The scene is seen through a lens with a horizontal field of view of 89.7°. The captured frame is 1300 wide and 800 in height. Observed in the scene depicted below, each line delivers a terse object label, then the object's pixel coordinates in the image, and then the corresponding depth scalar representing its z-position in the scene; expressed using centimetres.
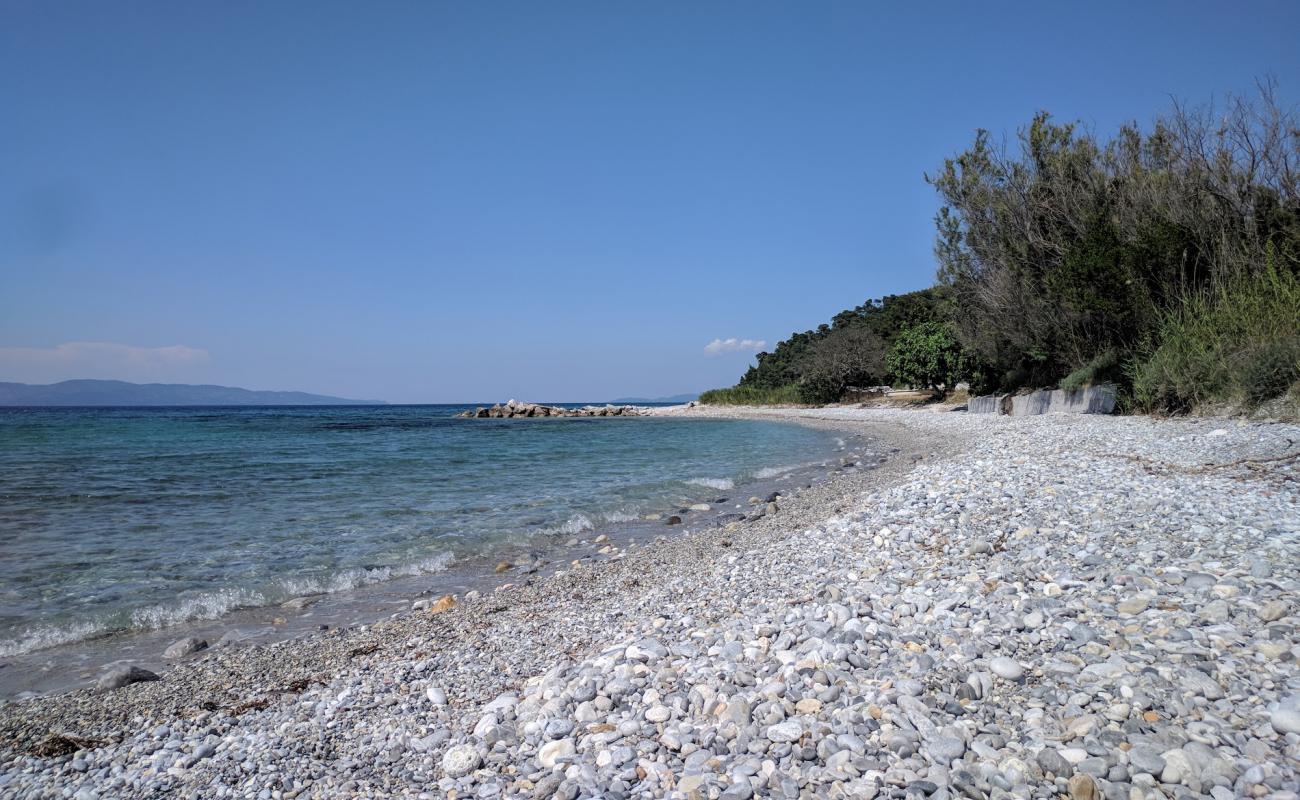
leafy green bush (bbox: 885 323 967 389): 3609
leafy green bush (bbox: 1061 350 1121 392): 1848
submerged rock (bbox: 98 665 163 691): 475
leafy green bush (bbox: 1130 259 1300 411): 1190
